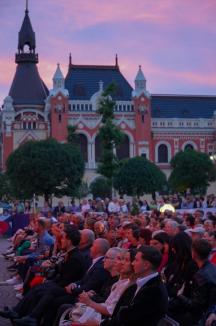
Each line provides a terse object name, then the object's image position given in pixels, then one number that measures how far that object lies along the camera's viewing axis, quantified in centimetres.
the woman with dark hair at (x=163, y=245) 873
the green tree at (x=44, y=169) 5731
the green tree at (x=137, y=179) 6519
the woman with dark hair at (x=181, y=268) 771
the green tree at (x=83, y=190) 6828
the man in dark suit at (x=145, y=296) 605
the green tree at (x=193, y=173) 6856
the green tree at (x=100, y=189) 7035
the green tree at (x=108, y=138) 5053
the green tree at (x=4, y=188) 6588
